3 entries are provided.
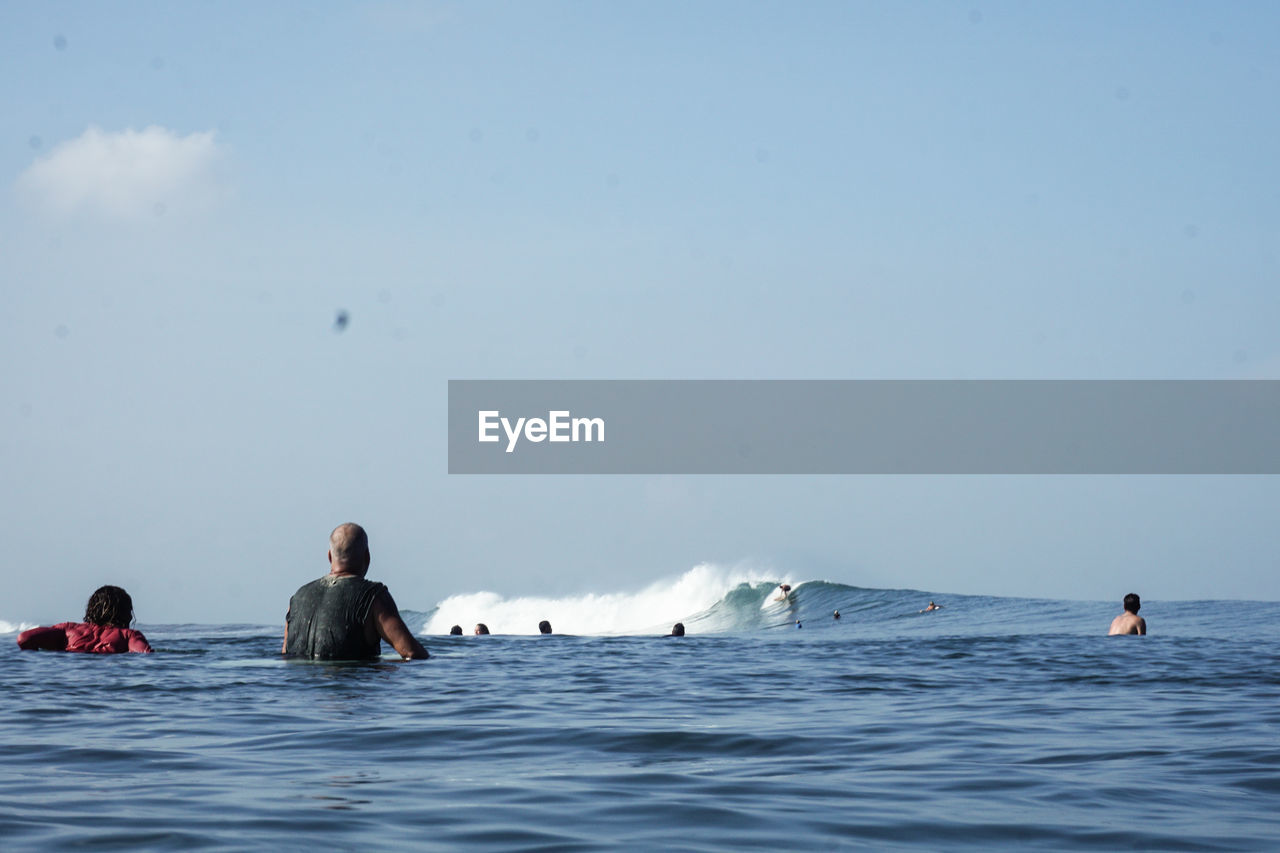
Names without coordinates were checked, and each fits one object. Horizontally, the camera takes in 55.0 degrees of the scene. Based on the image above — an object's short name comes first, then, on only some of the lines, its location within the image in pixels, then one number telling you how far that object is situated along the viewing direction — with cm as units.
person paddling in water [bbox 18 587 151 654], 1203
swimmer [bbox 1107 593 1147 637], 1889
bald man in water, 1029
